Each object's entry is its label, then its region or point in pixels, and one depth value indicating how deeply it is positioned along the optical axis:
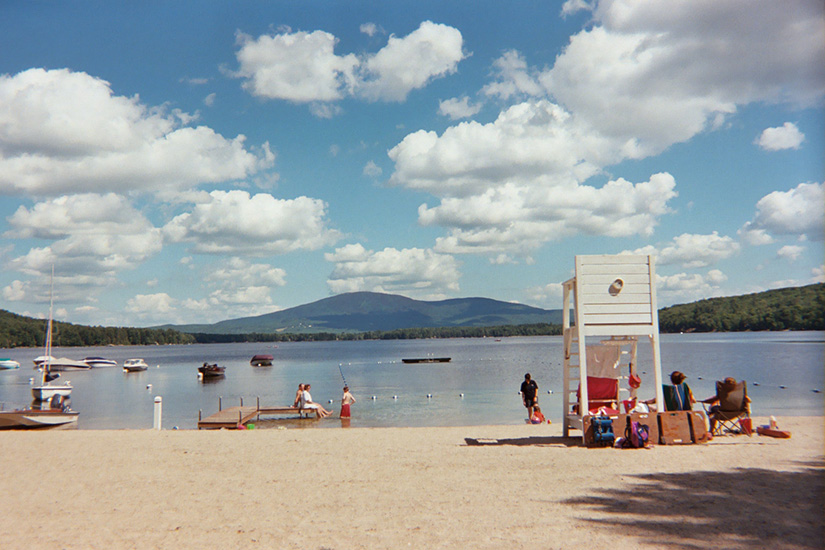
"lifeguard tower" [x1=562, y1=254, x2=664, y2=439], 13.19
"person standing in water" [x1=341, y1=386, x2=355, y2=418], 24.55
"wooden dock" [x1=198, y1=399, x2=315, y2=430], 24.06
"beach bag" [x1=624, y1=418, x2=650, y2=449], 12.26
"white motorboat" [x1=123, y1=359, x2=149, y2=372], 85.00
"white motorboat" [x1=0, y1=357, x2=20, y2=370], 99.44
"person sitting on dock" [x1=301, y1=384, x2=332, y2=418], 28.28
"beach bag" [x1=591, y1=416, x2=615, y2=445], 12.49
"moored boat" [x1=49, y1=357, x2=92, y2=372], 92.96
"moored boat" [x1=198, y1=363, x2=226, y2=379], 67.29
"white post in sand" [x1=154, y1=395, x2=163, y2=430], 21.09
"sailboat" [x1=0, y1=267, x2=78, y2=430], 22.77
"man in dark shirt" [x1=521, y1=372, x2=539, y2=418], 19.70
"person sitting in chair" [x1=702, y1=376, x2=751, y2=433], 13.46
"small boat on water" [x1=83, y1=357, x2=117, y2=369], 107.07
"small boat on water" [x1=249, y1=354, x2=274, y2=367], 96.46
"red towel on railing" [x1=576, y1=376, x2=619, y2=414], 14.34
